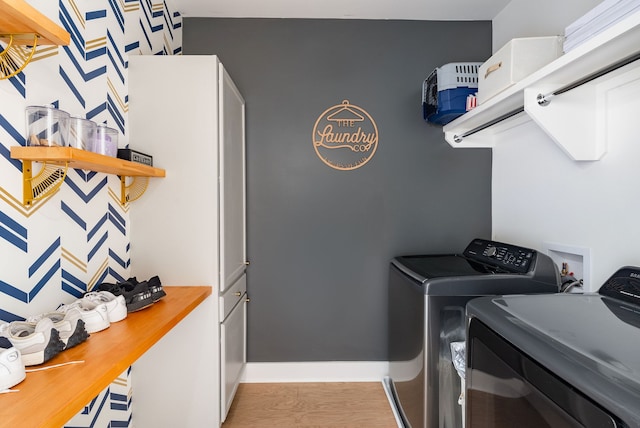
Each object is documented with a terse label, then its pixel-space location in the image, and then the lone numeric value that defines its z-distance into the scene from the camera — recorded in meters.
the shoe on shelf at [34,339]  0.90
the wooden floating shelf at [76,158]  1.06
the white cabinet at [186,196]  1.70
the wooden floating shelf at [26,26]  0.81
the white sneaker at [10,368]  0.79
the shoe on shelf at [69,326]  1.01
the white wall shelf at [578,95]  1.10
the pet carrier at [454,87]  2.01
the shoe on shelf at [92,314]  1.14
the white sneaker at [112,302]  1.25
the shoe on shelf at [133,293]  1.36
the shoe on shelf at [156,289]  1.44
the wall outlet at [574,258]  1.50
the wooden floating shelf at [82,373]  0.71
